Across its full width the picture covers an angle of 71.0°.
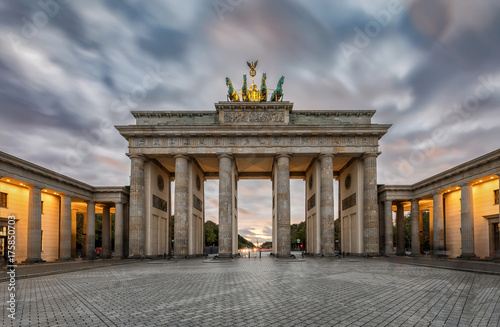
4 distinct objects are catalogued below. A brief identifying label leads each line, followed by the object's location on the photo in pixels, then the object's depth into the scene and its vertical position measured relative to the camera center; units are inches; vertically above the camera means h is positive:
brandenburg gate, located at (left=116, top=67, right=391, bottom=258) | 1604.3 +209.7
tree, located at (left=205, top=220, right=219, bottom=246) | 4087.1 -411.1
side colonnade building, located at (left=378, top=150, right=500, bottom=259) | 1309.1 -50.9
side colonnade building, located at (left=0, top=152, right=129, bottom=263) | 1267.2 -43.8
